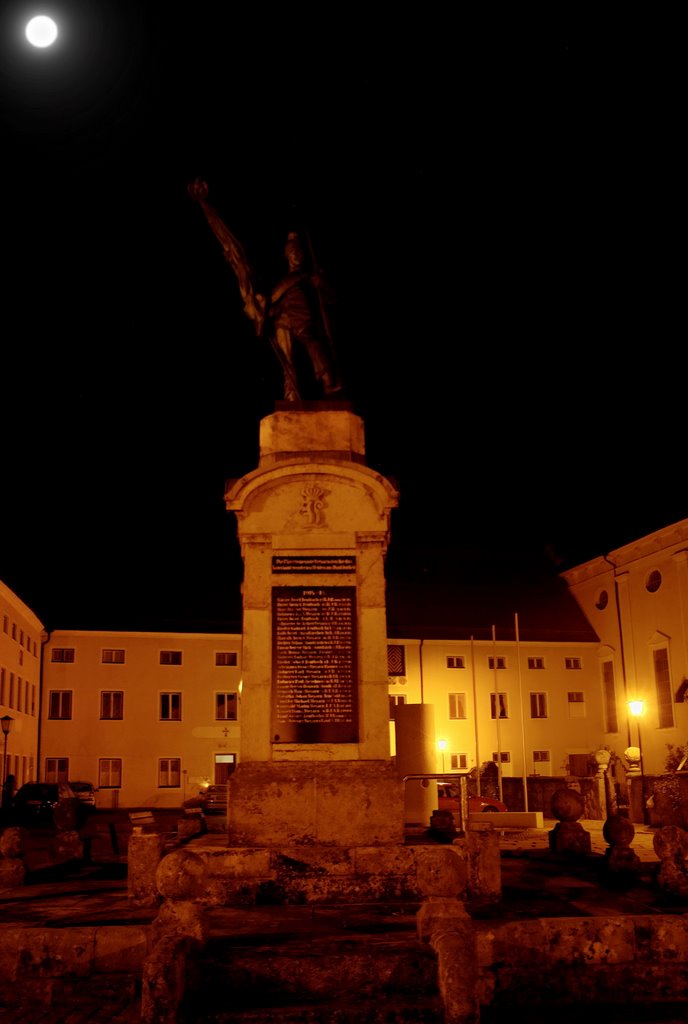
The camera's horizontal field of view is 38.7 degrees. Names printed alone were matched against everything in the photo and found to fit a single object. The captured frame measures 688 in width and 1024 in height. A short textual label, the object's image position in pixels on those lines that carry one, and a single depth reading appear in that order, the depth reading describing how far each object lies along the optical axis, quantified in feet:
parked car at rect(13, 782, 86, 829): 123.03
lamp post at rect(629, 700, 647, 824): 105.70
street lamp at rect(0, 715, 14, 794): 119.14
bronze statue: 43.39
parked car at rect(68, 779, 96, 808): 148.77
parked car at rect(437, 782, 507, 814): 96.32
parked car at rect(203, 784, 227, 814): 102.17
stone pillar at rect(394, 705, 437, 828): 65.21
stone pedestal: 35.86
